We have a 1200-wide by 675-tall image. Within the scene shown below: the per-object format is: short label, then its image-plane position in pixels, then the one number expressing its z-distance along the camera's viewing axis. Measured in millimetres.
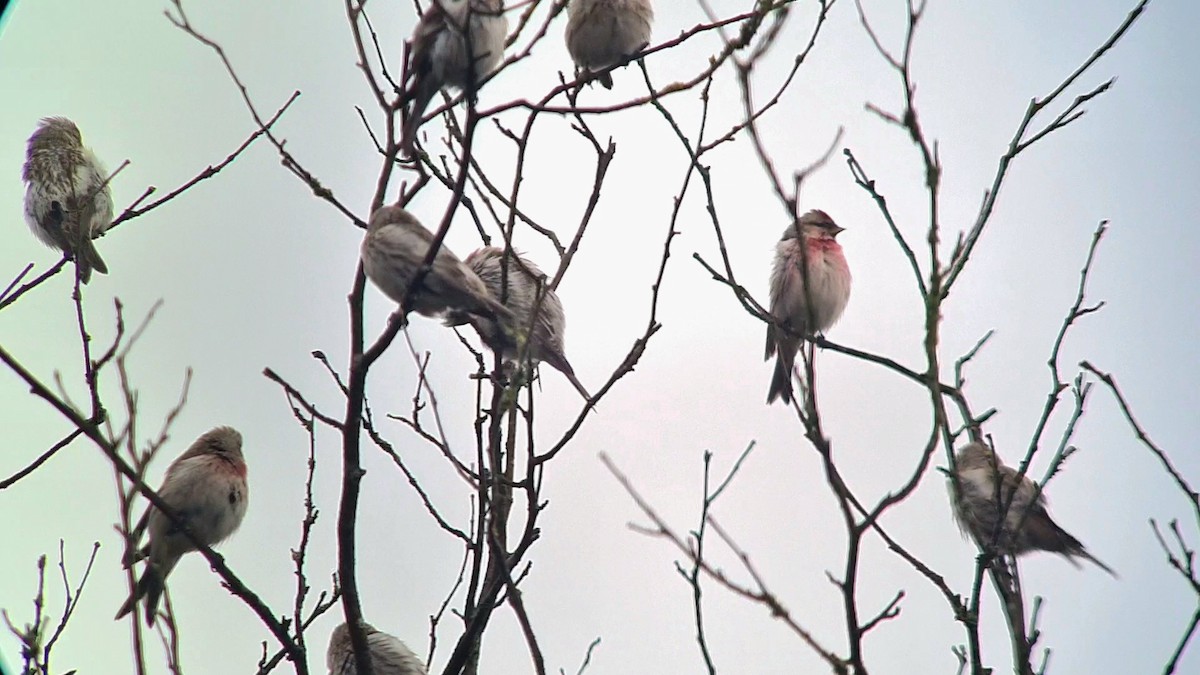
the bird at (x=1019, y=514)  14469
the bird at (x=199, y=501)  11203
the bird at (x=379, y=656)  11633
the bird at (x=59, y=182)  16891
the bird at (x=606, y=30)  14906
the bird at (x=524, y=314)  13398
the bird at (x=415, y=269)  9617
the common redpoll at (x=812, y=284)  16000
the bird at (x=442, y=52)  9344
